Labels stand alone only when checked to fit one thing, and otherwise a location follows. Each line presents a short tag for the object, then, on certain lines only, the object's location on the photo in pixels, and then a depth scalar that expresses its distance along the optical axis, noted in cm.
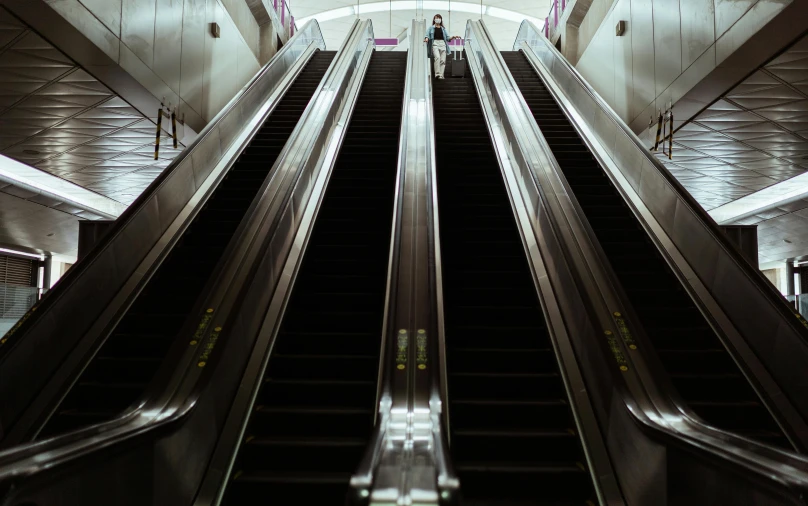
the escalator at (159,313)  389
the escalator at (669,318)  376
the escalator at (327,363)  336
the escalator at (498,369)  327
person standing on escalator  1227
